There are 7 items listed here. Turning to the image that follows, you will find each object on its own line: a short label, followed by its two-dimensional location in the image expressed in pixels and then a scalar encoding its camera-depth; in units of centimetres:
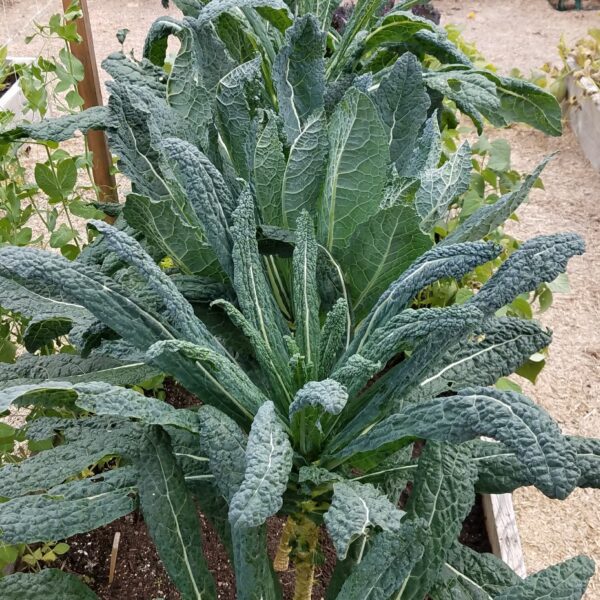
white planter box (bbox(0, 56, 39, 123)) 356
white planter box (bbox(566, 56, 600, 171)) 419
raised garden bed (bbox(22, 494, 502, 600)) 148
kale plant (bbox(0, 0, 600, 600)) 88
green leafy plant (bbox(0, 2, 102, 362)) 166
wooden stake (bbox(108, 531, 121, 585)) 151
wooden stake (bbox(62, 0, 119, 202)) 197
